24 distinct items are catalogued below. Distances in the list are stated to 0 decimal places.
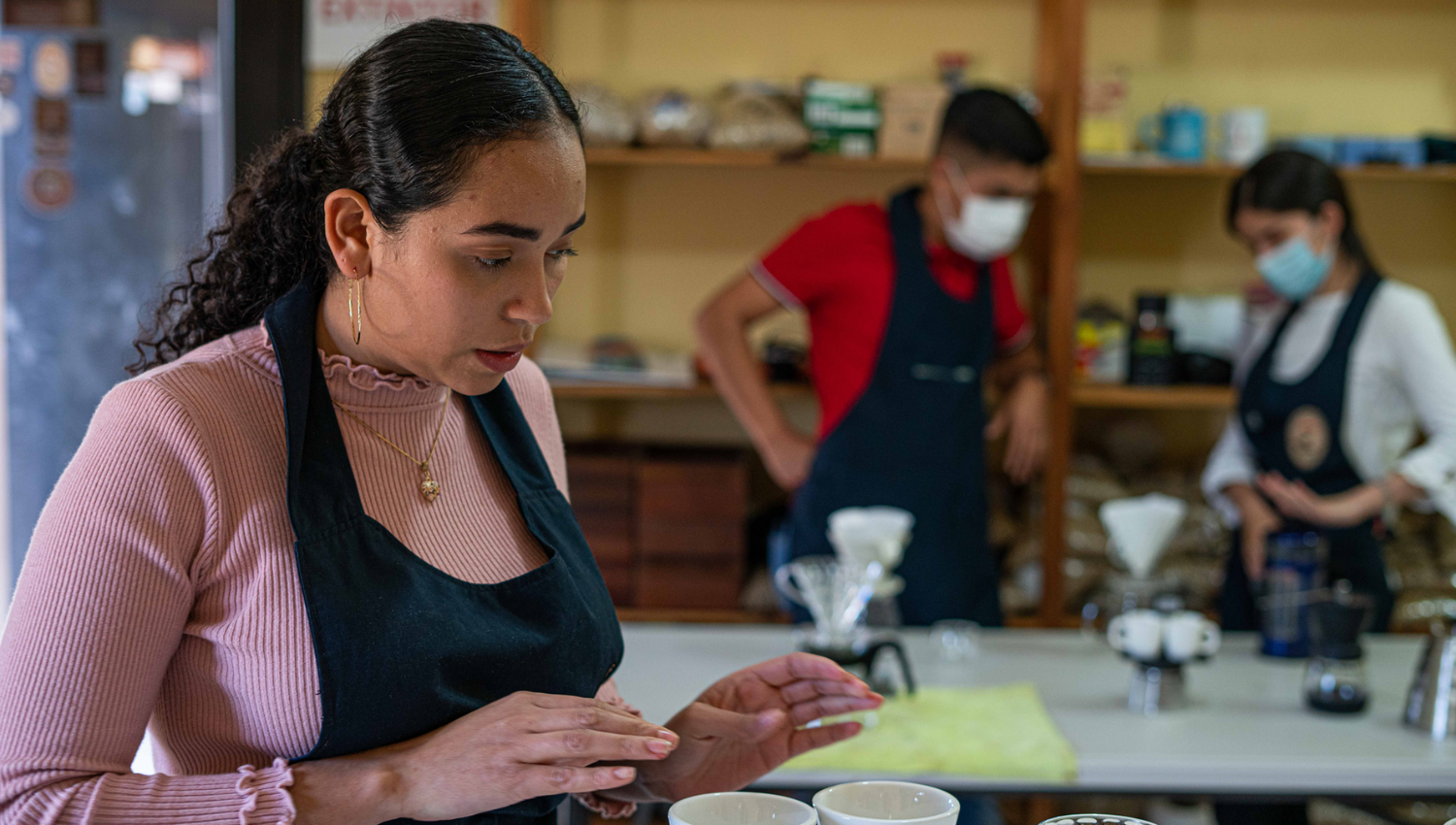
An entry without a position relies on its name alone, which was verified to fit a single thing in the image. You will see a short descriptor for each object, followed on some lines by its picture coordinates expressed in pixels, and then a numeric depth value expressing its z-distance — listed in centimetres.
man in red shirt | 280
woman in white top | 257
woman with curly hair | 98
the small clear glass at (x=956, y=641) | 226
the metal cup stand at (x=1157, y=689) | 195
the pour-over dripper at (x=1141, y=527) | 218
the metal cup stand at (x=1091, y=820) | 94
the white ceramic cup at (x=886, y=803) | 97
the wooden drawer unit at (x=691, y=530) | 357
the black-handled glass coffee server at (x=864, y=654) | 194
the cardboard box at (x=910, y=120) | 354
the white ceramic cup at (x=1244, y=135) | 357
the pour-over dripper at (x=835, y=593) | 195
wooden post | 348
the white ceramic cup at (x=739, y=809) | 97
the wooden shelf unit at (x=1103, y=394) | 354
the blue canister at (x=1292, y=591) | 225
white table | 168
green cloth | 168
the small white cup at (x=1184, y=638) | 196
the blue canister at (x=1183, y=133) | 355
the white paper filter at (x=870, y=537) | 219
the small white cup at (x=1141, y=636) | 196
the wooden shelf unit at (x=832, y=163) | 350
